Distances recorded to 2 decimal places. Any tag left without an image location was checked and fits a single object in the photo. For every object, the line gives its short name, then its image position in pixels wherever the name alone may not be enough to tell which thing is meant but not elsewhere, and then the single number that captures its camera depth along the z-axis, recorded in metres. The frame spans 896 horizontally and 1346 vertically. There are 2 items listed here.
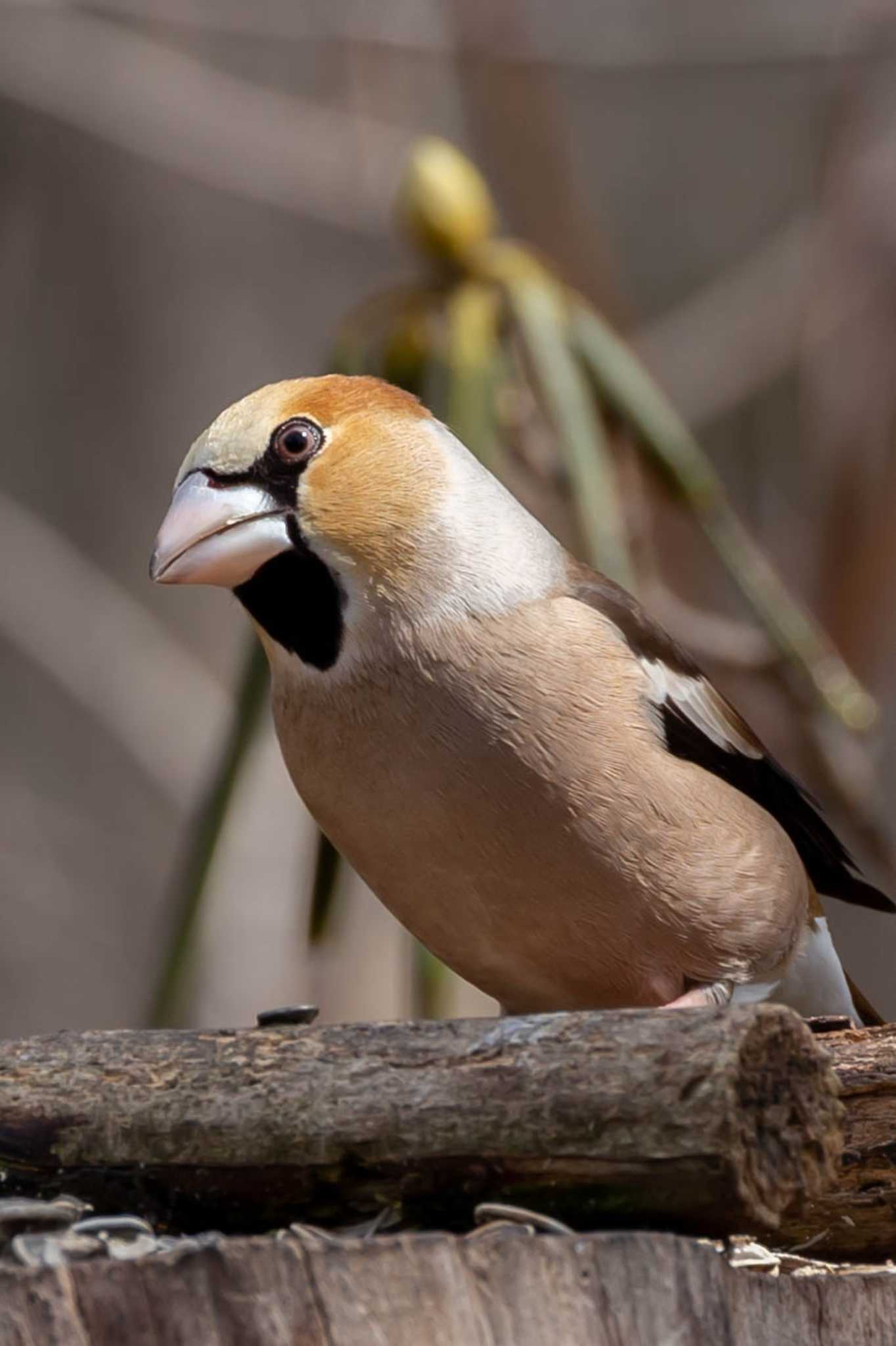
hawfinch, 5.26
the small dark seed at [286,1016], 4.17
